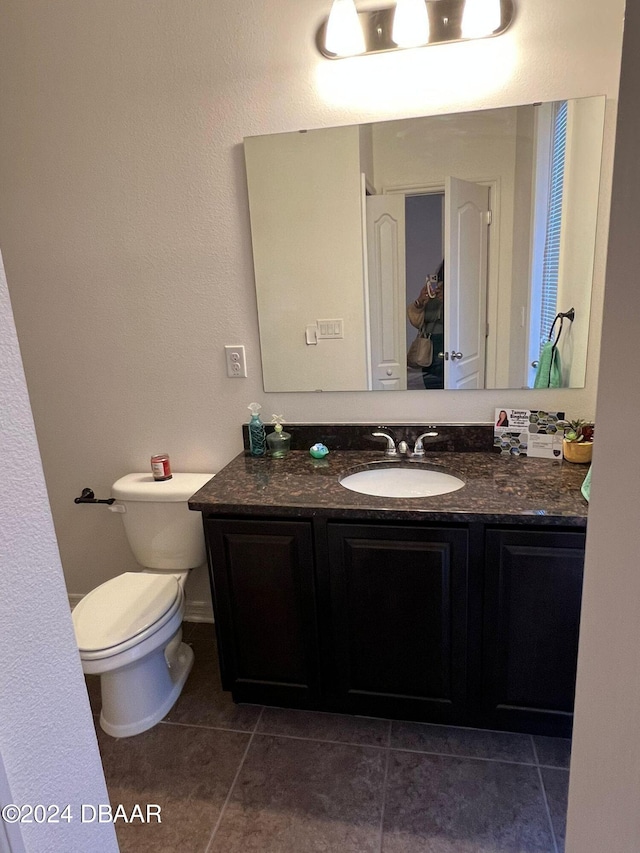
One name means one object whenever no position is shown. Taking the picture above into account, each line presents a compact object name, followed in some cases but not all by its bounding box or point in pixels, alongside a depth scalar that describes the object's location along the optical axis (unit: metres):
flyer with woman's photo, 1.79
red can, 2.04
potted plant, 1.69
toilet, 1.62
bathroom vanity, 1.44
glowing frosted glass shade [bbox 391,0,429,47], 1.56
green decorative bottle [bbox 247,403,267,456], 1.97
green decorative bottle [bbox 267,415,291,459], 1.95
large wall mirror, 1.67
